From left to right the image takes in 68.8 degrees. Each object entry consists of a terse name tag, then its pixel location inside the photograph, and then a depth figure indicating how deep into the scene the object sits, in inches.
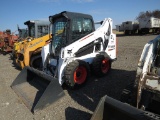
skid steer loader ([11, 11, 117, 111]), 131.7
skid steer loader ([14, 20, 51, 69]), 208.0
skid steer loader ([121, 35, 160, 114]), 78.1
